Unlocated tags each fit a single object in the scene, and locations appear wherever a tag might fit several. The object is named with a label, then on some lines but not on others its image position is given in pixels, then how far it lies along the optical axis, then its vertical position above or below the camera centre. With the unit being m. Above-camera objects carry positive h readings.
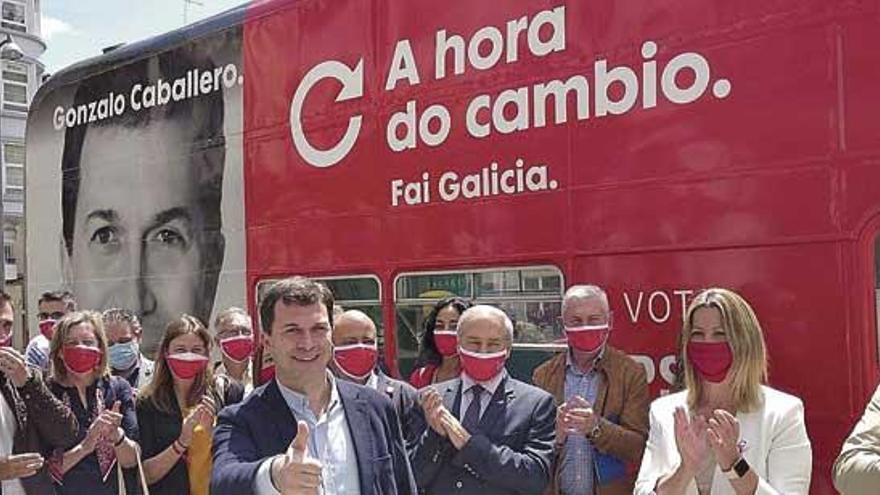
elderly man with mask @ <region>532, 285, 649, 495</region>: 4.00 -0.53
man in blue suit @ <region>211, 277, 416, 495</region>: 2.67 -0.38
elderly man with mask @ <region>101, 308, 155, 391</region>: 5.93 -0.44
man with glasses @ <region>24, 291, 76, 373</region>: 7.20 -0.27
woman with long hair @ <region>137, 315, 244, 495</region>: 4.33 -0.57
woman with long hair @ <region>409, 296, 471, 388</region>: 4.84 -0.36
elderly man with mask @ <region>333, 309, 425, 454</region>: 4.39 -0.36
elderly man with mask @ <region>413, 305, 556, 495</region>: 3.68 -0.58
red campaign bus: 3.78 +0.44
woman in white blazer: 3.01 -0.48
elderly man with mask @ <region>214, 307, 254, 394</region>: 5.09 -0.36
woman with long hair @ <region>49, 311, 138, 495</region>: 4.40 -0.58
